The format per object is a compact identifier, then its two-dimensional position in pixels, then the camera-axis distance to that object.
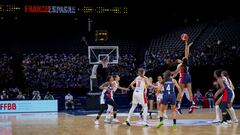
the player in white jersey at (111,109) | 15.65
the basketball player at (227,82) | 14.16
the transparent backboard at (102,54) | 29.30
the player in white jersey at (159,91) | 16.19
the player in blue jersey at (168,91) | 13.15
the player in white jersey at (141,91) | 13.97
